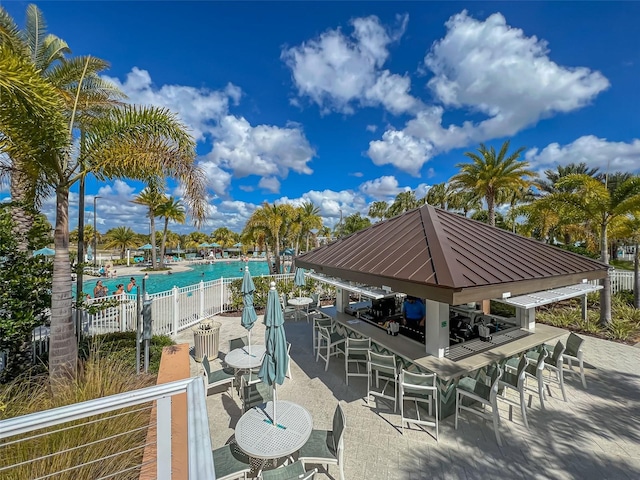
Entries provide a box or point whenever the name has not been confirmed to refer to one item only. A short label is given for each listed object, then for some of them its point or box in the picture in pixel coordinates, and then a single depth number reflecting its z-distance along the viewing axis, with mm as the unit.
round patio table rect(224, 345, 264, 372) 5918
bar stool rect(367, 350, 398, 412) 5469
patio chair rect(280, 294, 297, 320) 11930
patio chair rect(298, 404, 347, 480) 3650
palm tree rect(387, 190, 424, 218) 42862
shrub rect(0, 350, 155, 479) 2799
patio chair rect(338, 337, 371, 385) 6398
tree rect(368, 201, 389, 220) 47531
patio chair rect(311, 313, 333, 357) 8174
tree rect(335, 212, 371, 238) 40656
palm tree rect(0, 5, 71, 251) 4160
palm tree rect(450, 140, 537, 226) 15461
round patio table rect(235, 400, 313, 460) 3500
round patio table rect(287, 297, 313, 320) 12031
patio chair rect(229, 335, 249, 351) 7125
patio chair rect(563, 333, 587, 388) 6168
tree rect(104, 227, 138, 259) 51094
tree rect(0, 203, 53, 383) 5356
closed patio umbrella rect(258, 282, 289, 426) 4184
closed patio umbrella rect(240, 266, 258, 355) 6285
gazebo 4574
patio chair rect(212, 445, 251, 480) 3344
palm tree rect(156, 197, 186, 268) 34969
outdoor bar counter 4992
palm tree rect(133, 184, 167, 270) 31530
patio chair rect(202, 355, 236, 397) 5730
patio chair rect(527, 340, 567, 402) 5743
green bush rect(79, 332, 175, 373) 6566
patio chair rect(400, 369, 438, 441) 4770
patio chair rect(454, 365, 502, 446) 4645
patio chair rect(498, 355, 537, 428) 4953
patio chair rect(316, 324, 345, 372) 7262
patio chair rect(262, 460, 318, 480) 3211
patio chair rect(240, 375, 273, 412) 5248
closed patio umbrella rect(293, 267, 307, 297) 12086
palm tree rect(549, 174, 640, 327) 9758
